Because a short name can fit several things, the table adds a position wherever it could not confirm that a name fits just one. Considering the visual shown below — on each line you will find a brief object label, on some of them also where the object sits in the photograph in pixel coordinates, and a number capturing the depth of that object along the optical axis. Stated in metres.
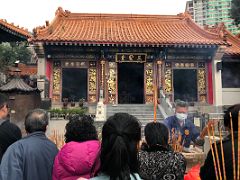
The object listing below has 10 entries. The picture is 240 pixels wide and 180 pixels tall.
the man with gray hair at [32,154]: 2.35
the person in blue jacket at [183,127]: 4.47
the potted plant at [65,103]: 13.05
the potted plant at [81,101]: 12.99
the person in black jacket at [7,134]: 3.05
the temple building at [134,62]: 13.00
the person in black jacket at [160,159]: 2.24
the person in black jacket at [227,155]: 2.07
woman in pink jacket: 2.16
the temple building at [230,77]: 14.63
